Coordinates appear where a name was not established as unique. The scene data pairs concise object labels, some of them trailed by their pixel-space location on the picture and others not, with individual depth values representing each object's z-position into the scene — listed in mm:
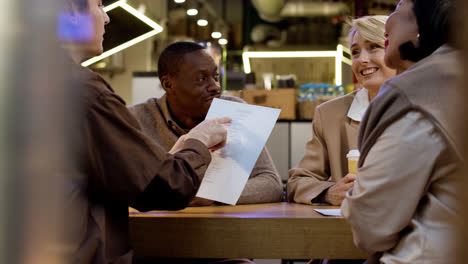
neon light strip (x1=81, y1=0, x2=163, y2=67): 2053
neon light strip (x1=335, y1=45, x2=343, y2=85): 4277
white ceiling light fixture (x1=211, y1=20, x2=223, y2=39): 8359
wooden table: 1318
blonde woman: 1993
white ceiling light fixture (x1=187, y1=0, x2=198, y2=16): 4438
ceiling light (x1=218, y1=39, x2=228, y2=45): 9056
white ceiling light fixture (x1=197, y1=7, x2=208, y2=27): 7637
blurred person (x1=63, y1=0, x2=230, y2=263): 978
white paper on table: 1398
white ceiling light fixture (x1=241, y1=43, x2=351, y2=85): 4305
